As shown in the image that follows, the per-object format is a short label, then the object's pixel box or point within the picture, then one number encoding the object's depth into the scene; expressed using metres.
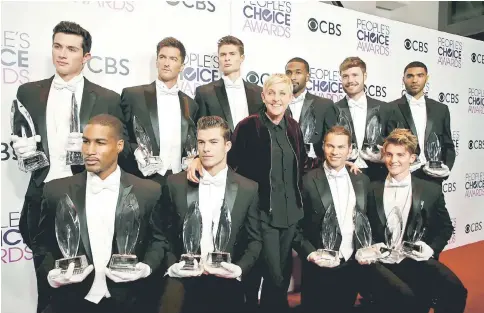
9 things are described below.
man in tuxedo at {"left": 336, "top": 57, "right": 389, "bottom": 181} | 2.99
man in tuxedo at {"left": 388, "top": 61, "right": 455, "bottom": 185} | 3.17
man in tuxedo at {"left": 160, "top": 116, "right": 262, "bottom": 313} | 2.25
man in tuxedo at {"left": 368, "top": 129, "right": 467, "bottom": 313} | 2.67
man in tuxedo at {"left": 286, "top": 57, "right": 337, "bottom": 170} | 2.92
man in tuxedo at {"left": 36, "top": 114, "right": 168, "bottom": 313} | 2.06
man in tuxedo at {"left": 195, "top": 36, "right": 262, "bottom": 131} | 2.65
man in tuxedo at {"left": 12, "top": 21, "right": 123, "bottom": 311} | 2.21
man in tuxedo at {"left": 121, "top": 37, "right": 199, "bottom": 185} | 2.41
